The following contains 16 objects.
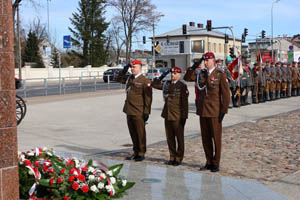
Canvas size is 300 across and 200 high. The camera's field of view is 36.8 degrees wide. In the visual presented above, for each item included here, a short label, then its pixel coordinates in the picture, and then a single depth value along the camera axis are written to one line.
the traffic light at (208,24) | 37.34
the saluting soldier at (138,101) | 7.28
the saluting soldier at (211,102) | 6.62
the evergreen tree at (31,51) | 63.34
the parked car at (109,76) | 32.24
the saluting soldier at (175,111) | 7.02
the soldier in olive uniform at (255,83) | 19.59
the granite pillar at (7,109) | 3.81
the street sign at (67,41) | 23.19
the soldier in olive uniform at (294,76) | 23.48
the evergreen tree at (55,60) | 69.25
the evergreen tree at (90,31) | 71.31
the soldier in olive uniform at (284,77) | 22.16
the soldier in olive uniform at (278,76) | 21.55
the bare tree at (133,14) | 58.25
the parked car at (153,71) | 41.84
